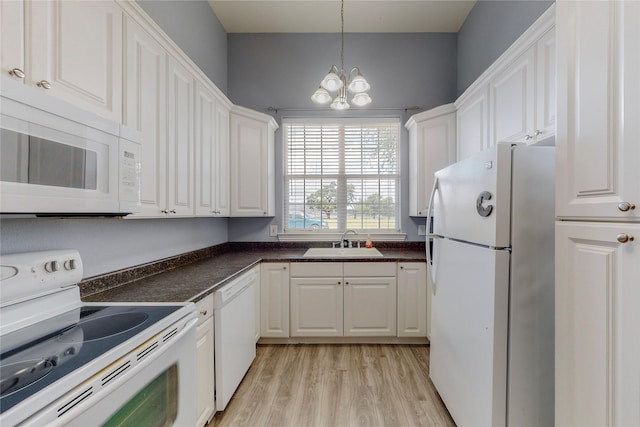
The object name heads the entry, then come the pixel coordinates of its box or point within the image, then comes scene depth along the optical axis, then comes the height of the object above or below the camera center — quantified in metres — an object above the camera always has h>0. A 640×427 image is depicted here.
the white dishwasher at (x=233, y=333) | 1.64 -0.81
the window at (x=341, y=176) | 3.21 +0.42
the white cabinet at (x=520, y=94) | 1.52 +0.79
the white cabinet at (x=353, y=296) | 2.61 -0.79
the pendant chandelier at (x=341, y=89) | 1.95 +0.90
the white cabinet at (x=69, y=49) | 0.90 +0.61
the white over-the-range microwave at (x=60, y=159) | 0.76 +0.17
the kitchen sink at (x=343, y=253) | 2.69 -0.42
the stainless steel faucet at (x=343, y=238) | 3.06 -0.29
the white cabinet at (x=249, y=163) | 2.80 +0.50
